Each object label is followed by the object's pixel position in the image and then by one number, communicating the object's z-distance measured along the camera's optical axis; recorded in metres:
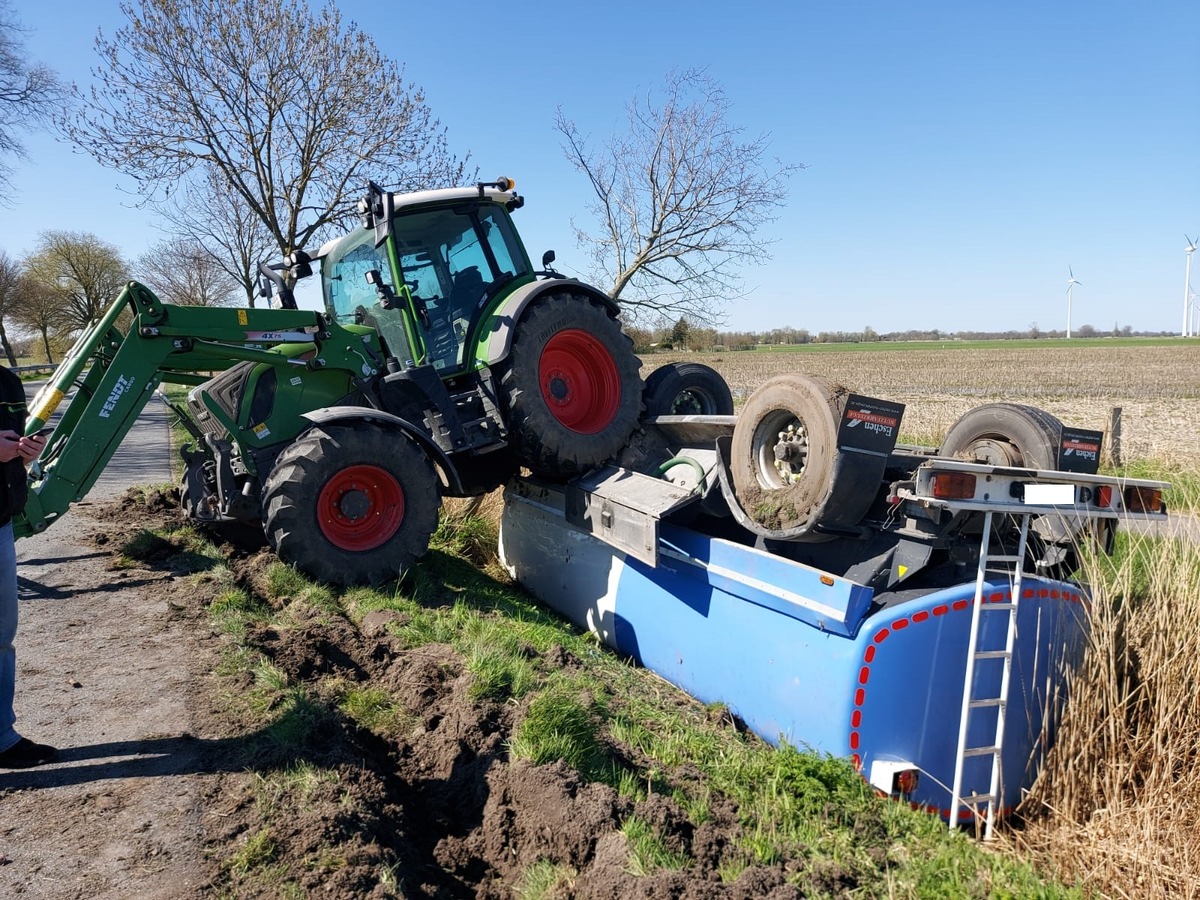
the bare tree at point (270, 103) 14.05
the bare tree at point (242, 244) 18.98
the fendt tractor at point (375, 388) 5.84
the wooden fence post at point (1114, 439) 9.78
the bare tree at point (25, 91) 18.78
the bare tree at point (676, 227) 14.49
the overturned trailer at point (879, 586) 3.81
